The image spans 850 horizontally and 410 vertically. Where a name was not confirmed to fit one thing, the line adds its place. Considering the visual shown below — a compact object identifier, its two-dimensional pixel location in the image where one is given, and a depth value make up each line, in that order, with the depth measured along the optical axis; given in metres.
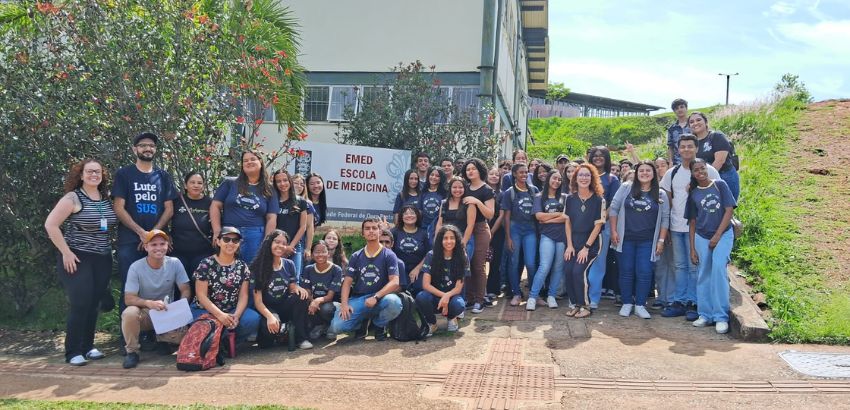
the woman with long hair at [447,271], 6.36
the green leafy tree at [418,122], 10.73
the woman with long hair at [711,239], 6.26
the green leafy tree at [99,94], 6.54
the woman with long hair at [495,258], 7.72
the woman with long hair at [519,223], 7.45
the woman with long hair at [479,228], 7.16
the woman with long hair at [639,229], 6.80
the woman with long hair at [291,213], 6.75
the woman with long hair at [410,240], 6.88
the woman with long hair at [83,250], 5.70
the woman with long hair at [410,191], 7.70
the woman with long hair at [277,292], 6.00
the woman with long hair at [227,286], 5.80
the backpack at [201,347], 5.37
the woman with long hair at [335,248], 6.76
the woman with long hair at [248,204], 6.30
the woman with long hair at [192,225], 6.29
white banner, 9.62
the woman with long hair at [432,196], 7.47
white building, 13.45
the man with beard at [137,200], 5.98
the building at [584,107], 57.06
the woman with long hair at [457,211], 7.02
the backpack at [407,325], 6.18
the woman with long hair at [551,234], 7.20
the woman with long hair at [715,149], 7.07
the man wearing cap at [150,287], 5.68
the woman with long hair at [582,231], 6.95
